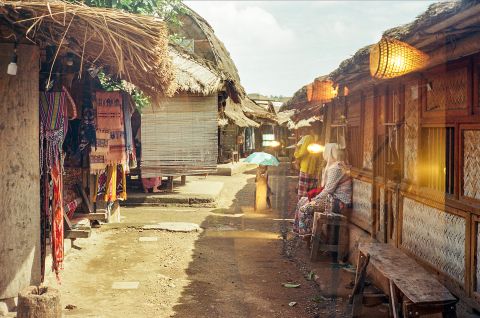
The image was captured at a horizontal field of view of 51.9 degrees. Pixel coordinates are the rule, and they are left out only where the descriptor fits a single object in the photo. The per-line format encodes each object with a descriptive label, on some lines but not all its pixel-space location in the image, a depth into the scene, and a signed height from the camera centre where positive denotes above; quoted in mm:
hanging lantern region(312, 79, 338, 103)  10307 +1264
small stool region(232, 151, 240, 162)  28891 -378
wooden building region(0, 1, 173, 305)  5504 +931
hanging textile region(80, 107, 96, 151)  10008 +501
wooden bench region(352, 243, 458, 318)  4703 -1401
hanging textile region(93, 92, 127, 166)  9820 +651
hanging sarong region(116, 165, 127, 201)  11469 -764
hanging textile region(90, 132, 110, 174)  9914 -30
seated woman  9633 -800
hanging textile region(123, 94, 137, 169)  10297 +576
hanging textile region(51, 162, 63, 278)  7254 -961
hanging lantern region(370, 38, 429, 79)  5320 +1003
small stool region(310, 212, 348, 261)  9102 -1581
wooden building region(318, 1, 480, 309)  4910 +10
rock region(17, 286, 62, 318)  5344 -1669
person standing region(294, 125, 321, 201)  12539 -454
